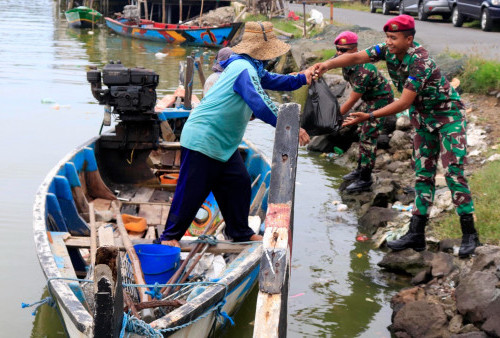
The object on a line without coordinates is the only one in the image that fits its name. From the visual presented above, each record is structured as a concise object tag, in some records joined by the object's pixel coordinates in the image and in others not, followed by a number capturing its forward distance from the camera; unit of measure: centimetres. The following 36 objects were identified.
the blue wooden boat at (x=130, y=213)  416
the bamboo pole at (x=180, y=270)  461
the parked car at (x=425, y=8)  2153
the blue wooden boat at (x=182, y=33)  2763
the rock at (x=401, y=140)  1009
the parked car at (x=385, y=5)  2610
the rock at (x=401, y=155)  992
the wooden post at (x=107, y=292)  296
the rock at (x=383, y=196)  821
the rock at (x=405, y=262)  631
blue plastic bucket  485
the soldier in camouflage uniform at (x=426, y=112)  565
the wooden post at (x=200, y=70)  1128
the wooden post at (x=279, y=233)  314
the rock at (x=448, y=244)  627
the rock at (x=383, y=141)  1044
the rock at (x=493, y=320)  464
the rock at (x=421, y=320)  516
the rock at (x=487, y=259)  523
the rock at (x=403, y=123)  1030
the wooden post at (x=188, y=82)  984
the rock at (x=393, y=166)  969
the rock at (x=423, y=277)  608
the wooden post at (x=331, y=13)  2336
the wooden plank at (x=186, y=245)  536
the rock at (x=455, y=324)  509
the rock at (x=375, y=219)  772
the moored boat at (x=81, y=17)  3341
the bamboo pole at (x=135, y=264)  438
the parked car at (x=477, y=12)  1704
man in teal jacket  500
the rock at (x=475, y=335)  470
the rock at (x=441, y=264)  590
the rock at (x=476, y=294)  491
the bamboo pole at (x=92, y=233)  515
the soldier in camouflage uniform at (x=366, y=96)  793
